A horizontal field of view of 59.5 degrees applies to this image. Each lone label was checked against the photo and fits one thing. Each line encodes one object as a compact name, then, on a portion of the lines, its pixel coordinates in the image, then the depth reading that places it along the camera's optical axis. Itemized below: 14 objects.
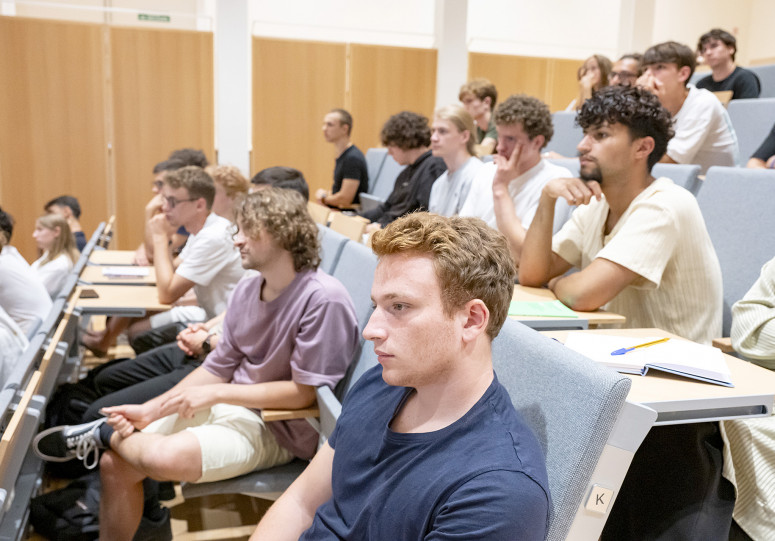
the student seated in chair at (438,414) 0.94
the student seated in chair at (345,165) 5.51
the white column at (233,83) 6.64
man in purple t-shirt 1.80
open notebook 1.25
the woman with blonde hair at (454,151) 3.40
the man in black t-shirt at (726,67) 4.41
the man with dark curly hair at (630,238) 1.77
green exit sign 6.98
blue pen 1.37
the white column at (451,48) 7.22
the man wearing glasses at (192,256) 2.88
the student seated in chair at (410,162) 4.12
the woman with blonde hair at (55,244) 3.71
